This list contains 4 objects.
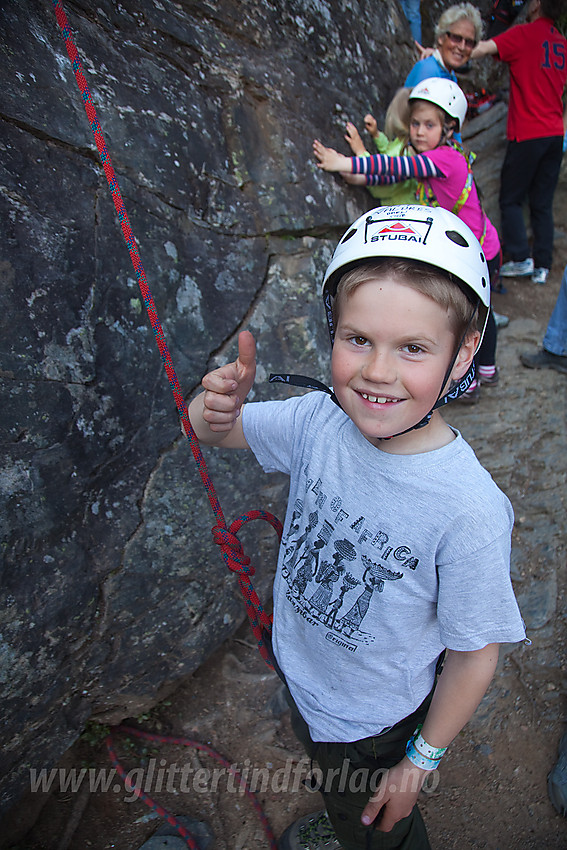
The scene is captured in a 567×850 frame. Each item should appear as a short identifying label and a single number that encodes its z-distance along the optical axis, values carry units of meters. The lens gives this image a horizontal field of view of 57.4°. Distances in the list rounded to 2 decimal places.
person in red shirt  4.29
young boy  1.24
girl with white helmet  2.98
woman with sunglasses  3.94
